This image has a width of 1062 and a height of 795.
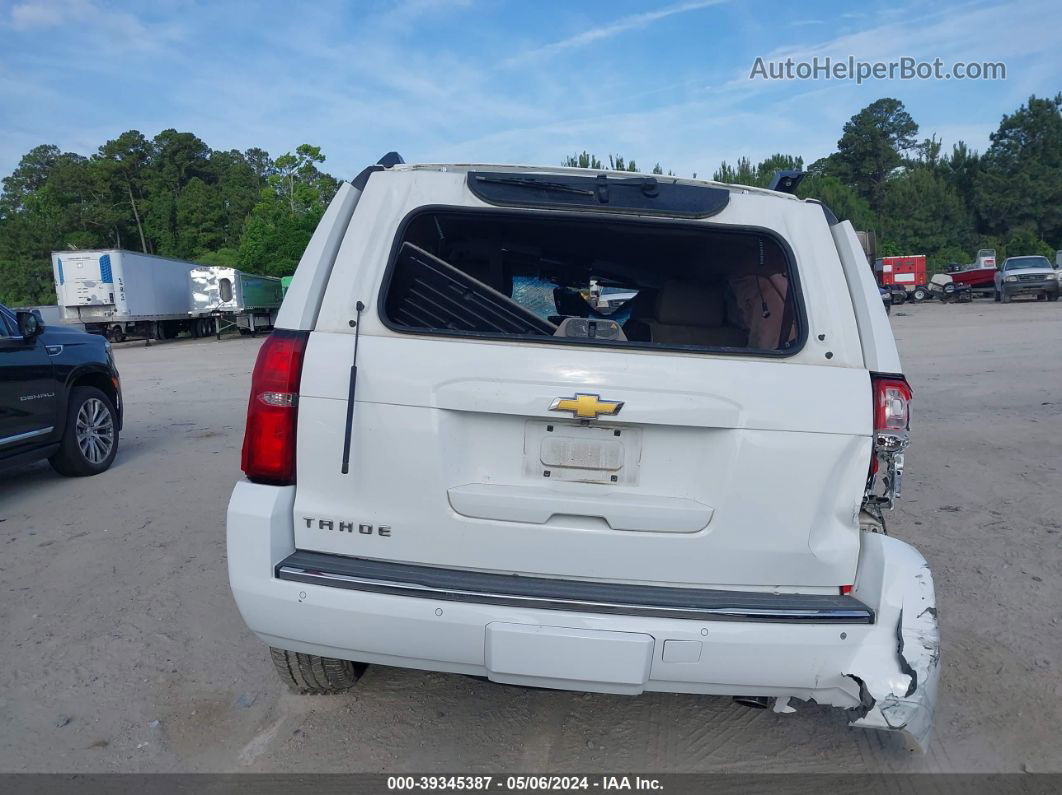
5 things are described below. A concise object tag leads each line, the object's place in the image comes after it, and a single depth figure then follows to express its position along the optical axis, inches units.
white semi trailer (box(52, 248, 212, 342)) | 1130.0
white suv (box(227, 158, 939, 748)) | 95.3
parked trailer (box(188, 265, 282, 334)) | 1227.9
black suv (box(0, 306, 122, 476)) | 251.9
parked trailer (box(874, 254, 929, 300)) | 1624.0
